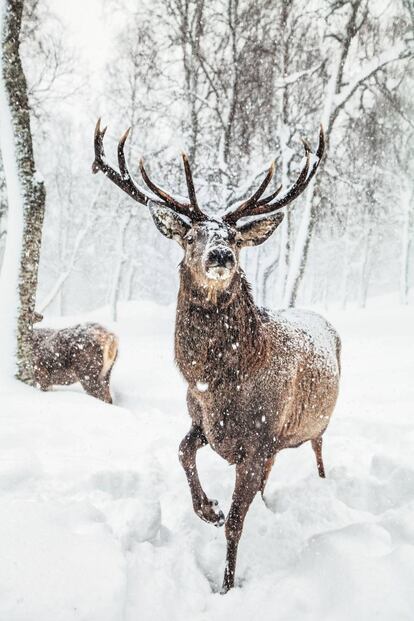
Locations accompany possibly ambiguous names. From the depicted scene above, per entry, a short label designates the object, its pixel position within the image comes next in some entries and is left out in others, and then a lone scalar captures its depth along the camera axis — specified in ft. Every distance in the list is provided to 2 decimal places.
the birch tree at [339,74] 25.25
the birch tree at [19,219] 17.43
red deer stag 8.34
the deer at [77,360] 22.44
